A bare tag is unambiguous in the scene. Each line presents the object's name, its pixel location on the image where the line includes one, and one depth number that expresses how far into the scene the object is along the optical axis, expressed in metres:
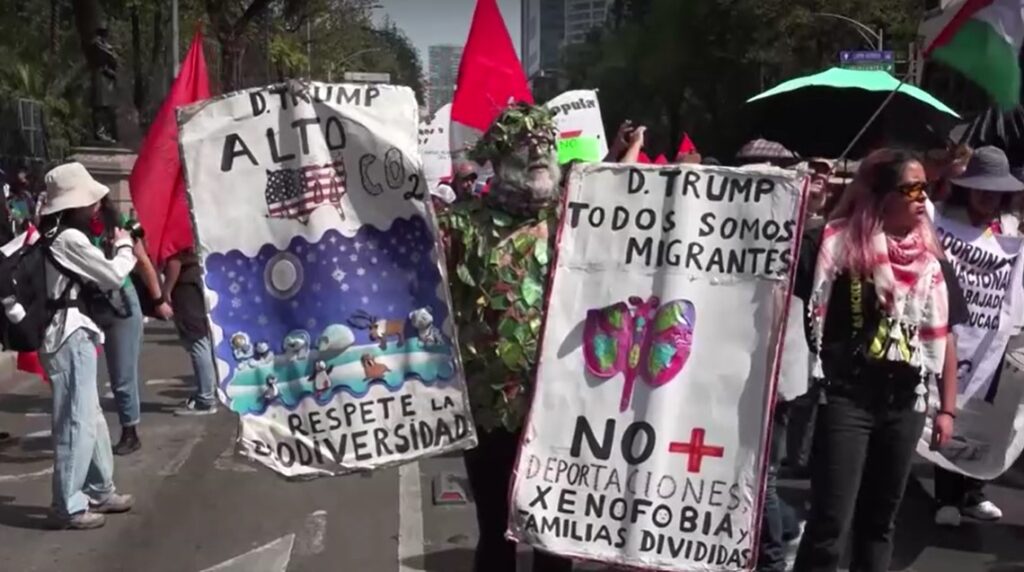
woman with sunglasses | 4.72
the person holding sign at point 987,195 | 6.36
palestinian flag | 5.14
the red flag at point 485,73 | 7.18
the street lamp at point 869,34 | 44.38
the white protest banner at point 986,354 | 6.38
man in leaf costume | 4.36
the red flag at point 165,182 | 6.07
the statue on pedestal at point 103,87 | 19.51
